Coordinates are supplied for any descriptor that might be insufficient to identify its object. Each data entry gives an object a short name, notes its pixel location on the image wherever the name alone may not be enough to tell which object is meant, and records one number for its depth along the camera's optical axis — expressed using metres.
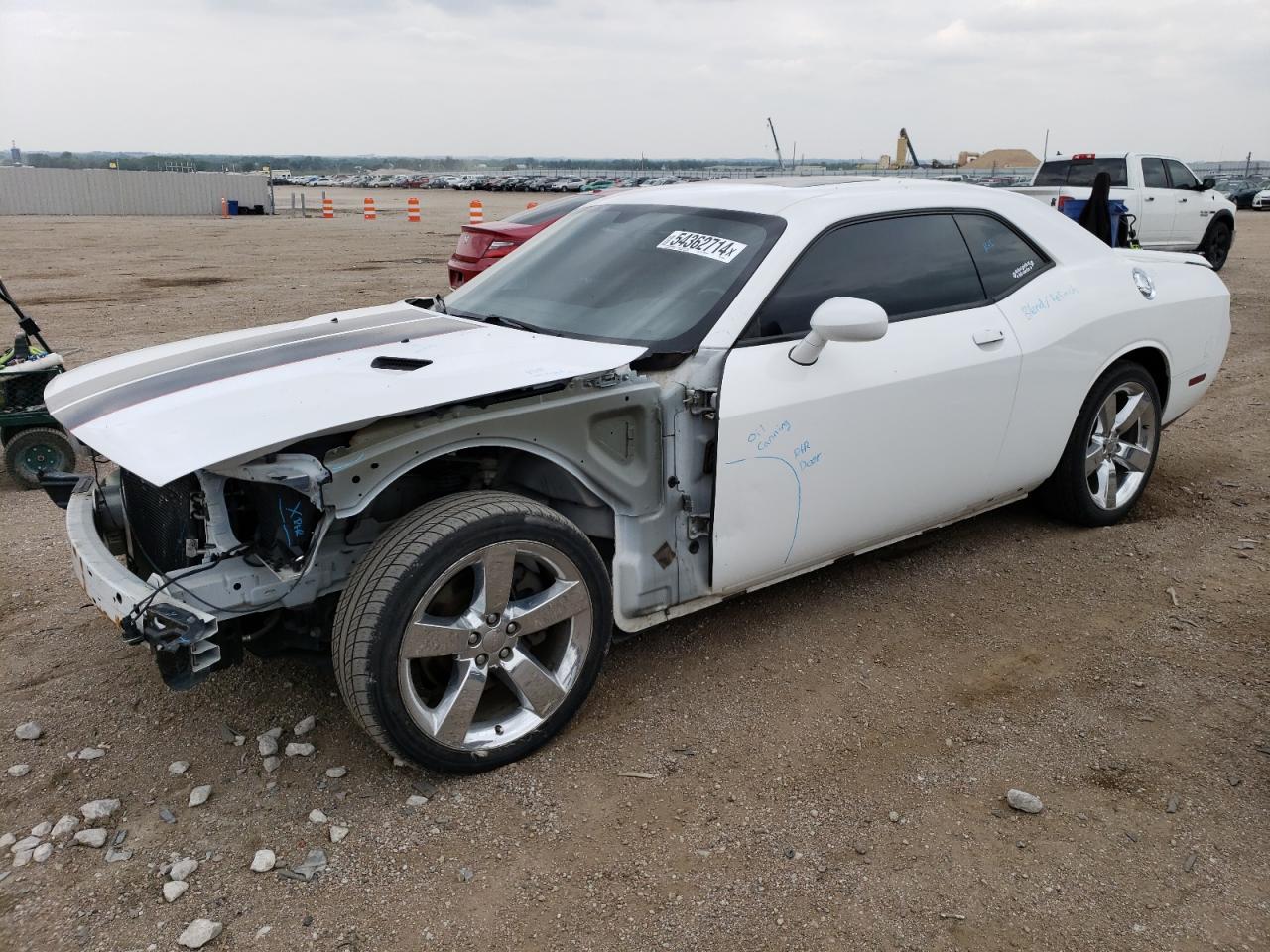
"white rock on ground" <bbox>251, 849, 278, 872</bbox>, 2.55
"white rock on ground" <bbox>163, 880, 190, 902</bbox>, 2.45
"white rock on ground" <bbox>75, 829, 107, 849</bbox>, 2.65
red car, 8.89
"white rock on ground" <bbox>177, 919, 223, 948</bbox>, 2.31
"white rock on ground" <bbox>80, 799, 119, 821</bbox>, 2.75
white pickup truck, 14.32
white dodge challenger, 2.67
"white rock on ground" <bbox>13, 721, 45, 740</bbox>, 3.13
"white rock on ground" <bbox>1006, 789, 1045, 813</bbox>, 2.78
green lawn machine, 5.26
